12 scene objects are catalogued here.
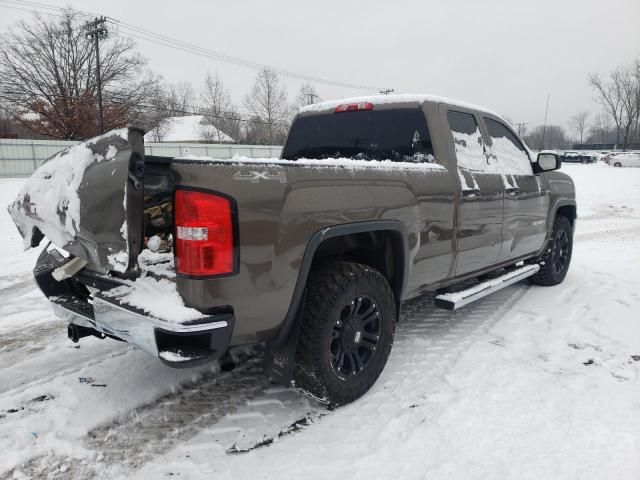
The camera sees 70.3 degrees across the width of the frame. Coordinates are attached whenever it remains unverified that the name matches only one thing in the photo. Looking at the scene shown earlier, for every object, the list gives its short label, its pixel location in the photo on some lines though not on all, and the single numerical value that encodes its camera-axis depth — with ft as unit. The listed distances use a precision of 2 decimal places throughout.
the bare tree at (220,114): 194.08
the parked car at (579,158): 157.17
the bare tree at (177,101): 151.64
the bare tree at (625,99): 239.50
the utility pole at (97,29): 110.11
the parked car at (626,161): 129.29
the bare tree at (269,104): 185.26
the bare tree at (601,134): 361.30
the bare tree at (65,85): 117.39
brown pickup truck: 6.73
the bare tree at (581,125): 376.48
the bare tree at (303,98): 186.11
